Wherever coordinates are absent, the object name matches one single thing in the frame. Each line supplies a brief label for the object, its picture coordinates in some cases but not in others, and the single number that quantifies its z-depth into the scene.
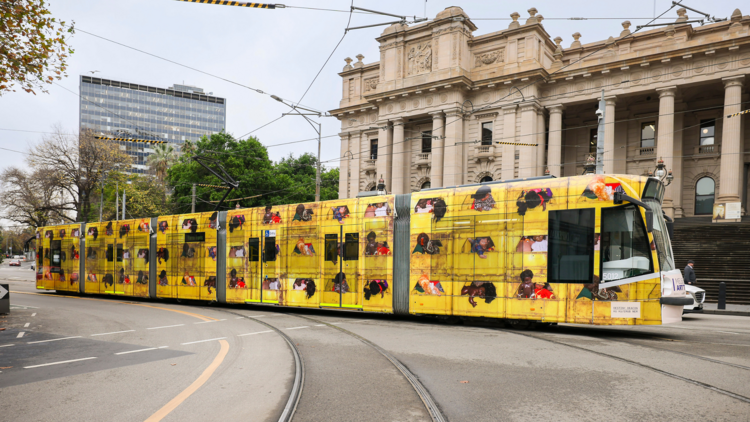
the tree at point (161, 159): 57.38
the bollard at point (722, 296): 16.67
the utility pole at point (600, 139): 15.66
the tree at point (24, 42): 9.05
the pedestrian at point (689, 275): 16.98
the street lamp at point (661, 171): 18.34
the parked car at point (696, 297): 14.90
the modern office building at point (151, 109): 135.62
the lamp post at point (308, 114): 22.00
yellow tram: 9.90
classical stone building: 29.89
